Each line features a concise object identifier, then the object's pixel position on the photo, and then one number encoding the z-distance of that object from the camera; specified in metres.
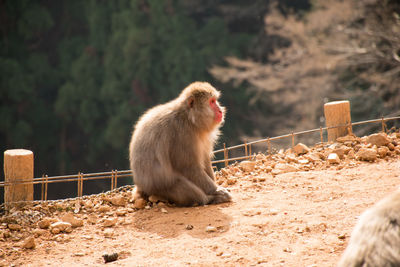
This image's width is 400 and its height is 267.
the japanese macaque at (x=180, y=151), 8.32
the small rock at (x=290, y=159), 10.18
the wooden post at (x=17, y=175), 8.68
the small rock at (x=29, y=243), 7.18
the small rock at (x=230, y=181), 9.55
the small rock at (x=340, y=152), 10.02
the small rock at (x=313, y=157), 10.05
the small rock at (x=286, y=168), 9.67
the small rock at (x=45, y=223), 7.93
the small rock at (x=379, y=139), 10.13
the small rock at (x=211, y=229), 7.03
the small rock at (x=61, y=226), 7.79
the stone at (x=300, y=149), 10.90
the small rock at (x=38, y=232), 7.66
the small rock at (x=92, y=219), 8.21
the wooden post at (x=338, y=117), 11.24
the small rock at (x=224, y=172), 10.30
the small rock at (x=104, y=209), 8.66
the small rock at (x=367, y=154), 9.50
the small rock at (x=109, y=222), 7.93
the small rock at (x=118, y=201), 8.95
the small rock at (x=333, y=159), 9.68
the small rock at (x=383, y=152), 9.64
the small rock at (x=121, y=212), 8.41
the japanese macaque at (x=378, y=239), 3.88
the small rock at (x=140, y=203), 8.63
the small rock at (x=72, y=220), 8.02
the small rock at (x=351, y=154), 9.93
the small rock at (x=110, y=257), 6.51
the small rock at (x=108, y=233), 7.55
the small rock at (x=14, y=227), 7.89
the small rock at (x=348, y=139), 10.91
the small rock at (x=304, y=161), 10.01
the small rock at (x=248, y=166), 10.28
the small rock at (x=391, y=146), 10.00
